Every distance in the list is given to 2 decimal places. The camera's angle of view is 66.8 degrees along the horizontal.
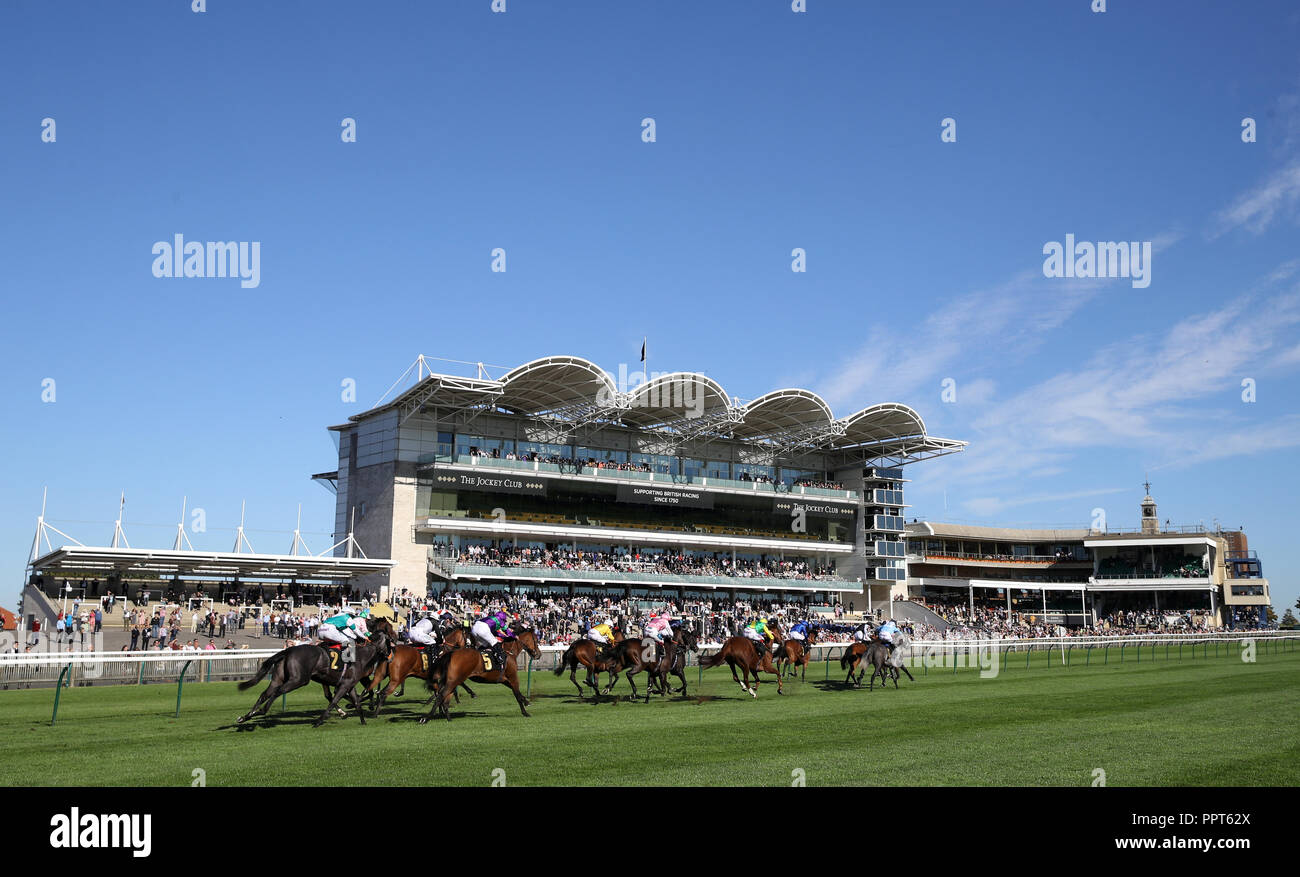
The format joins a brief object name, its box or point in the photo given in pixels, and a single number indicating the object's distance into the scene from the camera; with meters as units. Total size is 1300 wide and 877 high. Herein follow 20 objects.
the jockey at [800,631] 22.50
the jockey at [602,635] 18.09
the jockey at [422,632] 15.42
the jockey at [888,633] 21.84
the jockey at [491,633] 15.37
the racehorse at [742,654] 18.38
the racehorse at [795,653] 21.66
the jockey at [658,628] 17.89
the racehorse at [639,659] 17.25
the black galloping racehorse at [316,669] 12.41
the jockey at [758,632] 20.01
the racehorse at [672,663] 17.52
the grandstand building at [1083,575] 67.69
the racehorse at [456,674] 13.59
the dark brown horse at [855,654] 21.91
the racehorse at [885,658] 21.16
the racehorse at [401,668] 13.73
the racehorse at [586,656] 17.48
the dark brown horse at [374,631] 13.63
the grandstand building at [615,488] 46.00
